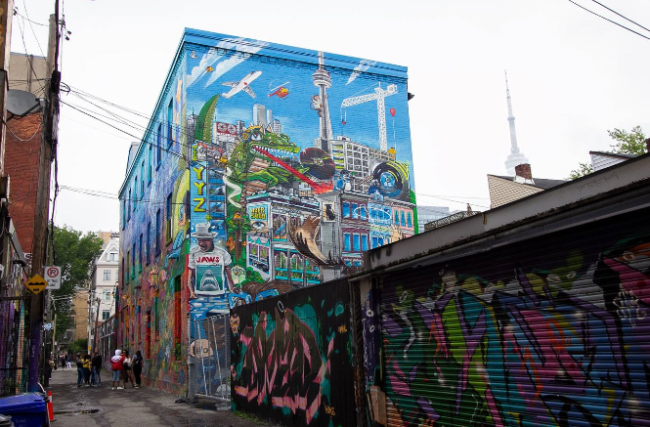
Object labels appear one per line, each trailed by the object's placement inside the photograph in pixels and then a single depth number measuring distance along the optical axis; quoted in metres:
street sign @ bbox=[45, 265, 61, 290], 14.31
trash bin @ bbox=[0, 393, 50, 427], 7.51
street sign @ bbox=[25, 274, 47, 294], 11.84
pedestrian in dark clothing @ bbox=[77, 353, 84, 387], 27.49
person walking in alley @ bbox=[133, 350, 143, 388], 25.53
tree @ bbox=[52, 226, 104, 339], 61.19
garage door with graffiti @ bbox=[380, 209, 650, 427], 5.07
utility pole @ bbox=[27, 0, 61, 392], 12.35
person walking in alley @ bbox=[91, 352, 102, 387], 27.59
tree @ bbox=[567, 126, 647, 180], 34.94
